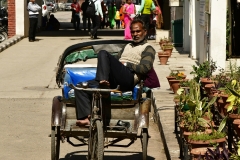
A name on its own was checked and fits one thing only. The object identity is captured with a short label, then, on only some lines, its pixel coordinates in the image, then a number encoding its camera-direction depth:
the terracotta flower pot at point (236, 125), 7.13
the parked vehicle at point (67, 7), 95.03
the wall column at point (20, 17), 33.25
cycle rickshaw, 8.09
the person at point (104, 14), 42.47
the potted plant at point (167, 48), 22.62
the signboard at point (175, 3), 27.77
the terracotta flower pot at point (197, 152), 7.30
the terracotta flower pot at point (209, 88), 10.71
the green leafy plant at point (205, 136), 7.65
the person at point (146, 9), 27.78
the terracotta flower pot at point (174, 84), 14.44
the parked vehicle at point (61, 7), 95.79
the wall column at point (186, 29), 25.09
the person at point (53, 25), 40.62
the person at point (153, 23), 30.02
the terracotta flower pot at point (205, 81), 11.83
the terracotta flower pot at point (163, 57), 21.18
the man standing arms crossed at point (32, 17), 30.63
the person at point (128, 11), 30.22
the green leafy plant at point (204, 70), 12.86
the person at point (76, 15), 42.84
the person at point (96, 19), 32.00
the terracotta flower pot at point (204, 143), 7.56
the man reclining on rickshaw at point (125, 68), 8.23
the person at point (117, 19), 44.78
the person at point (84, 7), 39.54
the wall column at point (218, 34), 17.36
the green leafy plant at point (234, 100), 7.50
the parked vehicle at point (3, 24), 32.06
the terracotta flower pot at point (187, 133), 8.04
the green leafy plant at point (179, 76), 14.42
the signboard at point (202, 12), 19.47
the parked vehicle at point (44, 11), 42.75
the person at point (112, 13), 44.62
